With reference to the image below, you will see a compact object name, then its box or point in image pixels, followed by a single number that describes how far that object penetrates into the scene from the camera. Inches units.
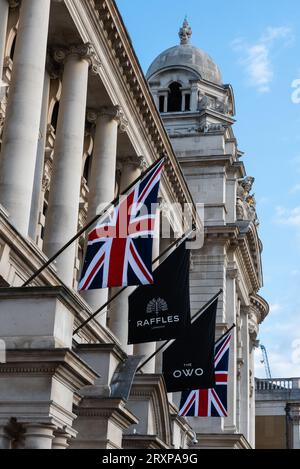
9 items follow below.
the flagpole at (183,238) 1049.8
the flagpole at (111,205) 815.1
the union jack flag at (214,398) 1277.1
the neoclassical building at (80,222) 717.9
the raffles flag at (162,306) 916.0
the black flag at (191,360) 1087.0
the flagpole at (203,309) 1179.5
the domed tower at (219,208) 2081.7
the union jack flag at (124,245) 824.3
